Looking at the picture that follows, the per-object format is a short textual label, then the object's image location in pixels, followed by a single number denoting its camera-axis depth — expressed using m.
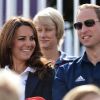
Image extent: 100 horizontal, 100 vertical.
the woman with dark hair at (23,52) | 8.67
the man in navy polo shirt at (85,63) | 7.80
